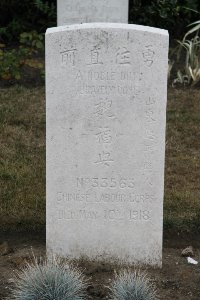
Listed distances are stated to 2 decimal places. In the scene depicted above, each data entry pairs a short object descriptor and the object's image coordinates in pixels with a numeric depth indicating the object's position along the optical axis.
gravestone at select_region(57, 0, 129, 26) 8.16
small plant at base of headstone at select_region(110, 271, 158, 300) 3.92
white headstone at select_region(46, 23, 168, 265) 4.38
